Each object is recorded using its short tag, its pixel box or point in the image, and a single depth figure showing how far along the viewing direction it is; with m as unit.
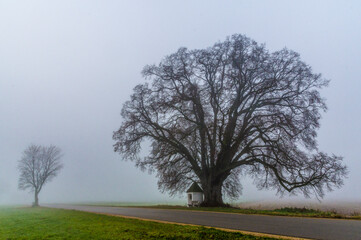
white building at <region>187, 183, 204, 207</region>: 25.00
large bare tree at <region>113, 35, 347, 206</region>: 20.75
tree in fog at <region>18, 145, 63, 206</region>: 50.75
